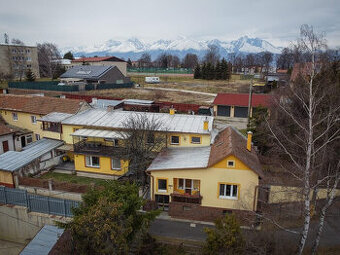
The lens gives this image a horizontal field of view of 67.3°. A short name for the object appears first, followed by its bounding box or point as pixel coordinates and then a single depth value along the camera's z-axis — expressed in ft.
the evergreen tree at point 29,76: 230.27
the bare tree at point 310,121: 38.45
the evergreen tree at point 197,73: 284.41
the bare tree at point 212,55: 443.28
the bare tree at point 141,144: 70.58
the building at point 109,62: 277.23
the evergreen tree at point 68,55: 386.11
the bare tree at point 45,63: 303.27
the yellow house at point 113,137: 74.62
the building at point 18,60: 246.88
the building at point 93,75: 217.36
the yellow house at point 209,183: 56.65
